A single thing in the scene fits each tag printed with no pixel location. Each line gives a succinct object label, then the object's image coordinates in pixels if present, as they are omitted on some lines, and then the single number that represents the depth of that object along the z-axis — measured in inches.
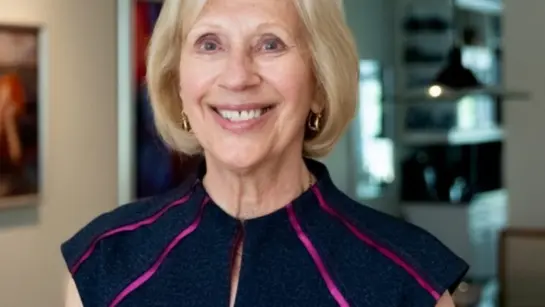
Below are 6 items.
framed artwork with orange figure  94.3
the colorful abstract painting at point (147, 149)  116.3
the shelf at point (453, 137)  217.5
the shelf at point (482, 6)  219.1
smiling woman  42.9
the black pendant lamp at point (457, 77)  158.1
